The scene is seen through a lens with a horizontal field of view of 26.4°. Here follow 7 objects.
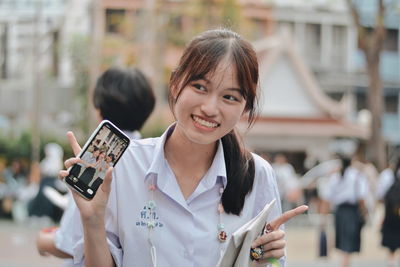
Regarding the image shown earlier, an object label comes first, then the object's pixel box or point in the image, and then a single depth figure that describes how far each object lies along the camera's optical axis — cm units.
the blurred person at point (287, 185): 1939
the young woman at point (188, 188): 247
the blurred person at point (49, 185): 1498
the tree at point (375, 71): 1903
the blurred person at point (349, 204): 1107
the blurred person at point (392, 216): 992
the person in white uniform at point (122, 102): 376
